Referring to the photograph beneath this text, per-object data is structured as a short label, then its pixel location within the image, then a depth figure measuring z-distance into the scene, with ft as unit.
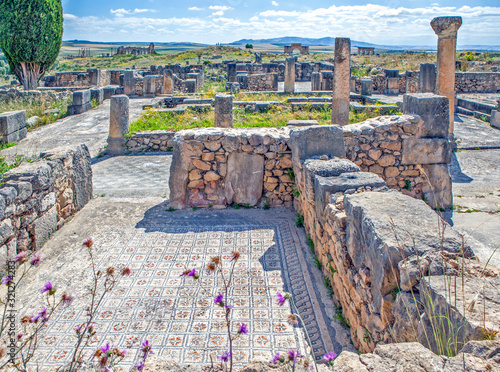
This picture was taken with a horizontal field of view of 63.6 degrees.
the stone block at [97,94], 64.55
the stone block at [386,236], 9.02
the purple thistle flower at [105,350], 6.43
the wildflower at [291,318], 6.68
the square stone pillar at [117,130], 37.58
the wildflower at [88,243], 7.91
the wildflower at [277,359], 6.12
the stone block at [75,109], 58.06
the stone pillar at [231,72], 87.45
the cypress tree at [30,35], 72.49
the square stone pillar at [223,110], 39.47
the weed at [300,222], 20.25
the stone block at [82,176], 22.07
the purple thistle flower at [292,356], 6.20
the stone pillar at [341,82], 36.24
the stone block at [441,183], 22.39
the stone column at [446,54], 34.45
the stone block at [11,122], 40.22
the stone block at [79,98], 57.88
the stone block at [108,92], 71.05
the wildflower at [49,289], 6.73
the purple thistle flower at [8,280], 7.19
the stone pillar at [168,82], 76.13
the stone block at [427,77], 48.62
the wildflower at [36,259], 7.43
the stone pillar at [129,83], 74.28
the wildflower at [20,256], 7.77
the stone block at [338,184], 14.71
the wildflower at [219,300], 6.46
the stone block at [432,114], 22.29
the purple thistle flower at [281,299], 6.76
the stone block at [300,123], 32.24
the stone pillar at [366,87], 64.08
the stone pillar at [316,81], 75.09
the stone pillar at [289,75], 69.82
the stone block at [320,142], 19.84
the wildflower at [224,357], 6.32
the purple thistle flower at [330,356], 5.90
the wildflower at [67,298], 6.73
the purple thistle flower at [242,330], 6.52
